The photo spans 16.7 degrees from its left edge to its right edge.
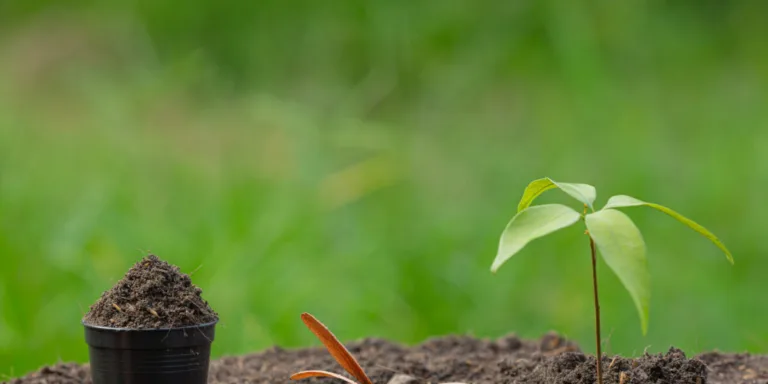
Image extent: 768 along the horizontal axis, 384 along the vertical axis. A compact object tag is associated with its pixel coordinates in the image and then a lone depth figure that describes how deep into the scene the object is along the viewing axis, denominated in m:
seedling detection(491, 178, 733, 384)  1.30
